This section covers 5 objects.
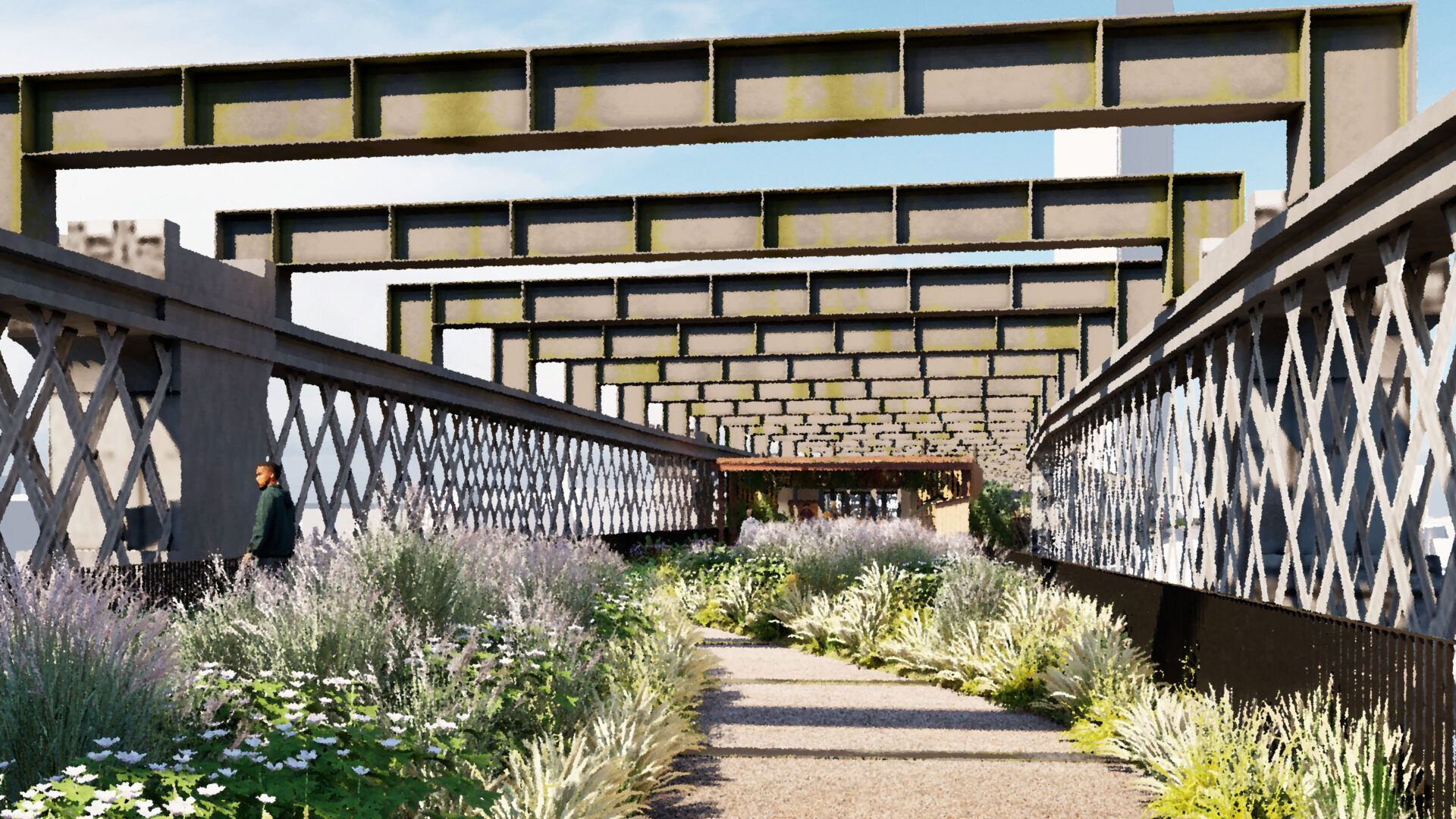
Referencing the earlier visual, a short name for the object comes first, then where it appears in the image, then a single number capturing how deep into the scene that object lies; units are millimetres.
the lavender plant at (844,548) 17594
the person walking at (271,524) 11266
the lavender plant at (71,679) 4512
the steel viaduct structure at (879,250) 8961
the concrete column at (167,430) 12320
